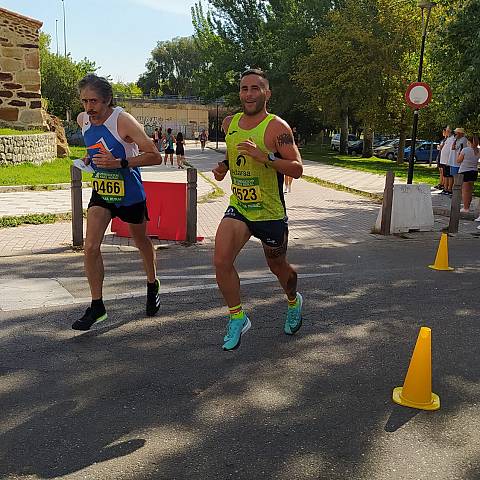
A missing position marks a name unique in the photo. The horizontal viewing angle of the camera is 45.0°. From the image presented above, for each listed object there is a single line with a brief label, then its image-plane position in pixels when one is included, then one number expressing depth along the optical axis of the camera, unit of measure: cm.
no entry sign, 1284
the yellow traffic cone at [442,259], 751
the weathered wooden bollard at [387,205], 992
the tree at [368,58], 3334
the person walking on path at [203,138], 4496
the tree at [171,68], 10919
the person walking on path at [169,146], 2753
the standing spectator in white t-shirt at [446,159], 1618
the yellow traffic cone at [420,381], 353
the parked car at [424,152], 3766
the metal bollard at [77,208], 797
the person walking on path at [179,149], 2586
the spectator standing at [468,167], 1271
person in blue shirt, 453
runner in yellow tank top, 411
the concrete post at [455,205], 1043
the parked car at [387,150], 4181
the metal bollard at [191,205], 851
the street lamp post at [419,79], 1549
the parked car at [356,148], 4728
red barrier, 880
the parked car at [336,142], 5244
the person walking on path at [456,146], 1499
